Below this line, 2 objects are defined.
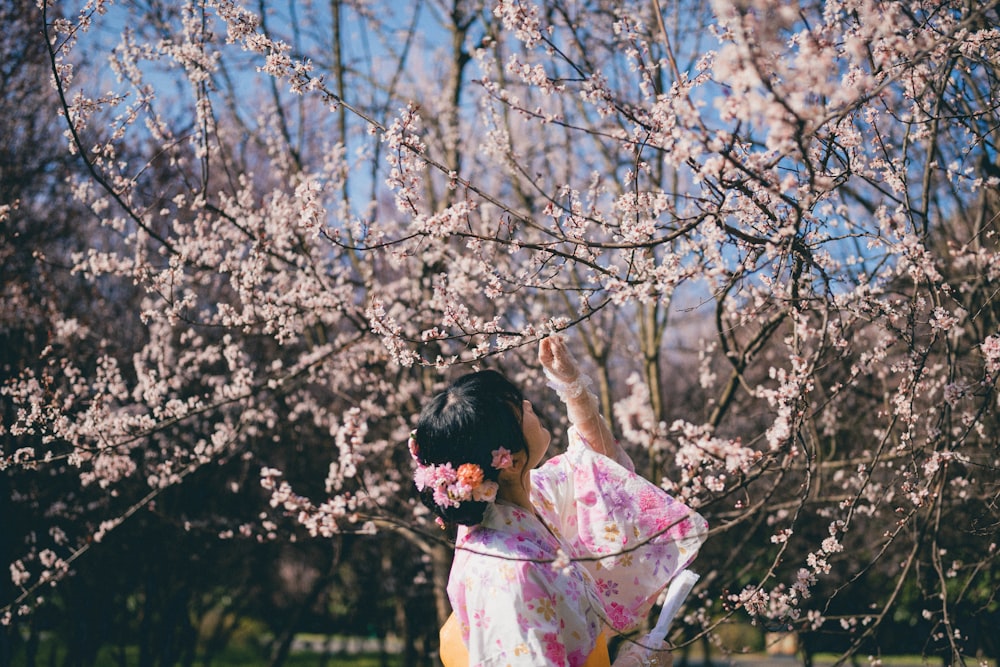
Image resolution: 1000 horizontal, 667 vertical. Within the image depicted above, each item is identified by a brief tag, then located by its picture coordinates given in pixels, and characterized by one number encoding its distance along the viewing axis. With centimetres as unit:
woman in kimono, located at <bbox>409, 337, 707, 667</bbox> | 221
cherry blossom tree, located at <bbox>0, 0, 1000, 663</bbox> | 237
